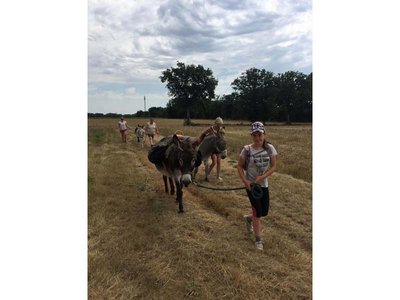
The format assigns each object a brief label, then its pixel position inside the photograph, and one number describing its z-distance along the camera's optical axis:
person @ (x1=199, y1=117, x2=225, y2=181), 7.50
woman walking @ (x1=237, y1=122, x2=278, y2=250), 4.03
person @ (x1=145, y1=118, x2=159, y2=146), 10.79
